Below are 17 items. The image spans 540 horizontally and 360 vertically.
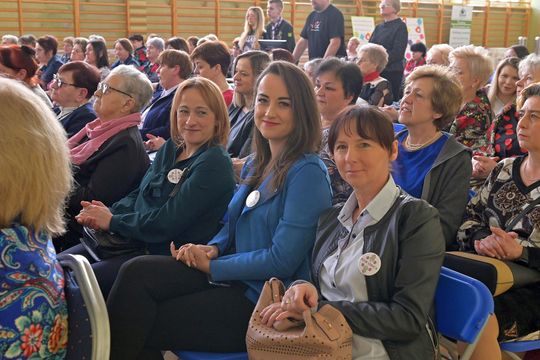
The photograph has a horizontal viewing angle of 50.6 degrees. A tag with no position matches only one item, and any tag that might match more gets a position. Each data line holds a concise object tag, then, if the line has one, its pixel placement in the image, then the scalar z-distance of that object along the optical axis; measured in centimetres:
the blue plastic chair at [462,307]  152
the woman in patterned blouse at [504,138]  285
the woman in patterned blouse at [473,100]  347
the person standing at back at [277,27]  743
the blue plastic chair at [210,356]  173
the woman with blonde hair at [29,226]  124
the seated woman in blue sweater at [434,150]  233
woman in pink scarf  269
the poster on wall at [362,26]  1409
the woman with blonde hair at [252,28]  714
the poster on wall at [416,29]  1495
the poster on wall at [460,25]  1585
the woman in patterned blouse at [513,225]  192
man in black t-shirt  674
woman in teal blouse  221
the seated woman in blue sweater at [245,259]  176
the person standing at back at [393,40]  670
